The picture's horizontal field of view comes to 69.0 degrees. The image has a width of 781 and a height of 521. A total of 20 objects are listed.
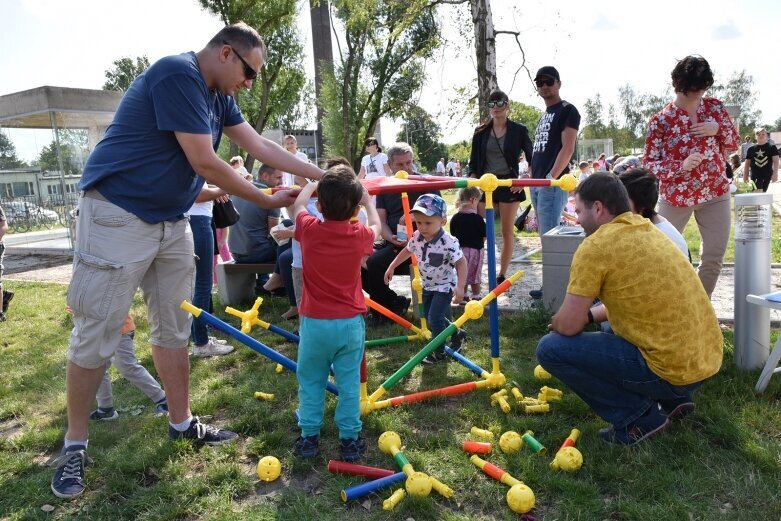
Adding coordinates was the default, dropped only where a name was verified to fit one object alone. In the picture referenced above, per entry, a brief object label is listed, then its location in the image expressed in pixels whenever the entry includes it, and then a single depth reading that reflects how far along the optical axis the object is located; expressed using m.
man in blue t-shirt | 2.65
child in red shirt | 2.87
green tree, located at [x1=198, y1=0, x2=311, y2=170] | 16.38
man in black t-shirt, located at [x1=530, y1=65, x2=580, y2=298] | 5.39
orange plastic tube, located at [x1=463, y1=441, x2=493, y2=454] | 2.94
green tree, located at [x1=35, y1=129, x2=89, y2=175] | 12.20
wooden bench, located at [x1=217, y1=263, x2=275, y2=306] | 6.29
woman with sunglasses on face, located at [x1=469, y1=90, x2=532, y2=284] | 5.88
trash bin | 4.99
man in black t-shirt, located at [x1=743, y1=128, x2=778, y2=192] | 15.32
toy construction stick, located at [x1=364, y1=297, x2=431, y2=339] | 4.53
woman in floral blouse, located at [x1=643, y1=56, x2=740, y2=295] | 4.16
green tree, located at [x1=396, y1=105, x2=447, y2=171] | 54.24
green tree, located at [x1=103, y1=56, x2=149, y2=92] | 63.66
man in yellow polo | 2.68
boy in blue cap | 4.38
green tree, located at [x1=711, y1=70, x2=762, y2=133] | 72.75
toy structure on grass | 2.60
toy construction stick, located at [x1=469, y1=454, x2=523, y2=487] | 2.60
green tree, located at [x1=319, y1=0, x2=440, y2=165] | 27.12
